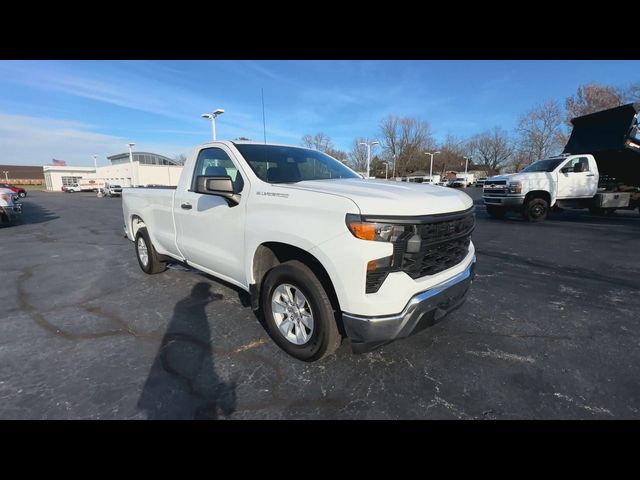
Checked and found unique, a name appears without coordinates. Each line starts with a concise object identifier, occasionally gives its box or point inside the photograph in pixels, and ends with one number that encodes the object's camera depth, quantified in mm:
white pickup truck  2184
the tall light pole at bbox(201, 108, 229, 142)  15688
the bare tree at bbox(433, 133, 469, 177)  72156
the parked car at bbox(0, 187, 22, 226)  10781
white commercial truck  10531
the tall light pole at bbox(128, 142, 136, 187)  46469
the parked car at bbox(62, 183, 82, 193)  55938
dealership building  47562
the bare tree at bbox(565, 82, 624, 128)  32406
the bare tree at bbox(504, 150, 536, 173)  45938
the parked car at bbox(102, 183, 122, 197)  36997
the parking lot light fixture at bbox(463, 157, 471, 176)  77000
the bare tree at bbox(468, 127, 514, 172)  76250
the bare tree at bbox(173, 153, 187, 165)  62172
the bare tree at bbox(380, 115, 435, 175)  62281
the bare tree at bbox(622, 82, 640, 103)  31438
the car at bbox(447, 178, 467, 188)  51625
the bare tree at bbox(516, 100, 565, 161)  38406
